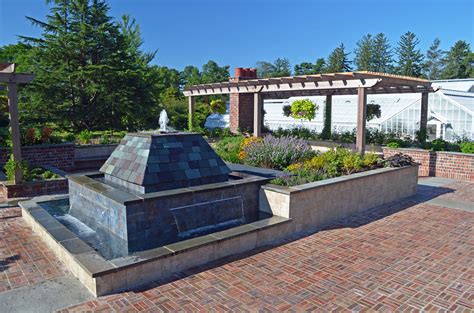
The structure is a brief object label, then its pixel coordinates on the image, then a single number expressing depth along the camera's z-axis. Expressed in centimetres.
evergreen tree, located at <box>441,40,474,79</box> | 4669
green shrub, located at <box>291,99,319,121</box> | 1862
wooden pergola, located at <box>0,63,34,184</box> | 787
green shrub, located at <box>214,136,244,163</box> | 930
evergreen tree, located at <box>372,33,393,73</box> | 5006
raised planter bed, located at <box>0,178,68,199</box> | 805
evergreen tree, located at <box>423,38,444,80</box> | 5069
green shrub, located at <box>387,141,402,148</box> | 1243
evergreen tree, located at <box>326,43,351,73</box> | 5117
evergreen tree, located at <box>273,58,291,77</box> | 6475
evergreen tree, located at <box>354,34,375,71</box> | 5016
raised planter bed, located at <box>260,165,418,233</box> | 596
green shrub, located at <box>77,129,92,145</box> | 1384
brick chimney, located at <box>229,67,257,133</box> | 1722
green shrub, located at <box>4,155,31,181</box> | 809
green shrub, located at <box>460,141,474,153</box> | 1116
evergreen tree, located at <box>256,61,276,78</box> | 7304
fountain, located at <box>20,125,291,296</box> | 429
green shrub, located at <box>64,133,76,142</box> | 1368
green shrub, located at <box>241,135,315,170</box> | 845
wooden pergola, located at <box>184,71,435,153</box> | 1012
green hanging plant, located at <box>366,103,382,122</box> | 1603
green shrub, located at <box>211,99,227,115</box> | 2256
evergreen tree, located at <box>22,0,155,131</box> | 1825
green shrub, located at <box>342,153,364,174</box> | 783
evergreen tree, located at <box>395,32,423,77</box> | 4584
